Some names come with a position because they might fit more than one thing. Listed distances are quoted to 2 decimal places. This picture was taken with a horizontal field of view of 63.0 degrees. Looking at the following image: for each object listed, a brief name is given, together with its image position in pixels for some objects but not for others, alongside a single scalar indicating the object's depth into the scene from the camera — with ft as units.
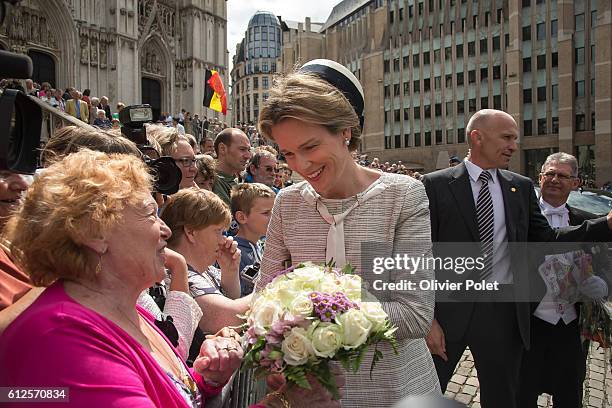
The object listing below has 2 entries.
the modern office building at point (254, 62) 347.36
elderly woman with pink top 4.15
